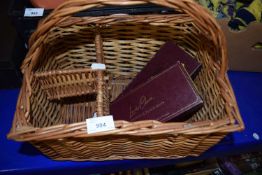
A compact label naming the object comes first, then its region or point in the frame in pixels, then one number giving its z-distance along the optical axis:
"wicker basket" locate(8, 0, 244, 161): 0.48
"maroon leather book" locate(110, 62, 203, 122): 0.59
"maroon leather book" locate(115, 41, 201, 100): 0.69
